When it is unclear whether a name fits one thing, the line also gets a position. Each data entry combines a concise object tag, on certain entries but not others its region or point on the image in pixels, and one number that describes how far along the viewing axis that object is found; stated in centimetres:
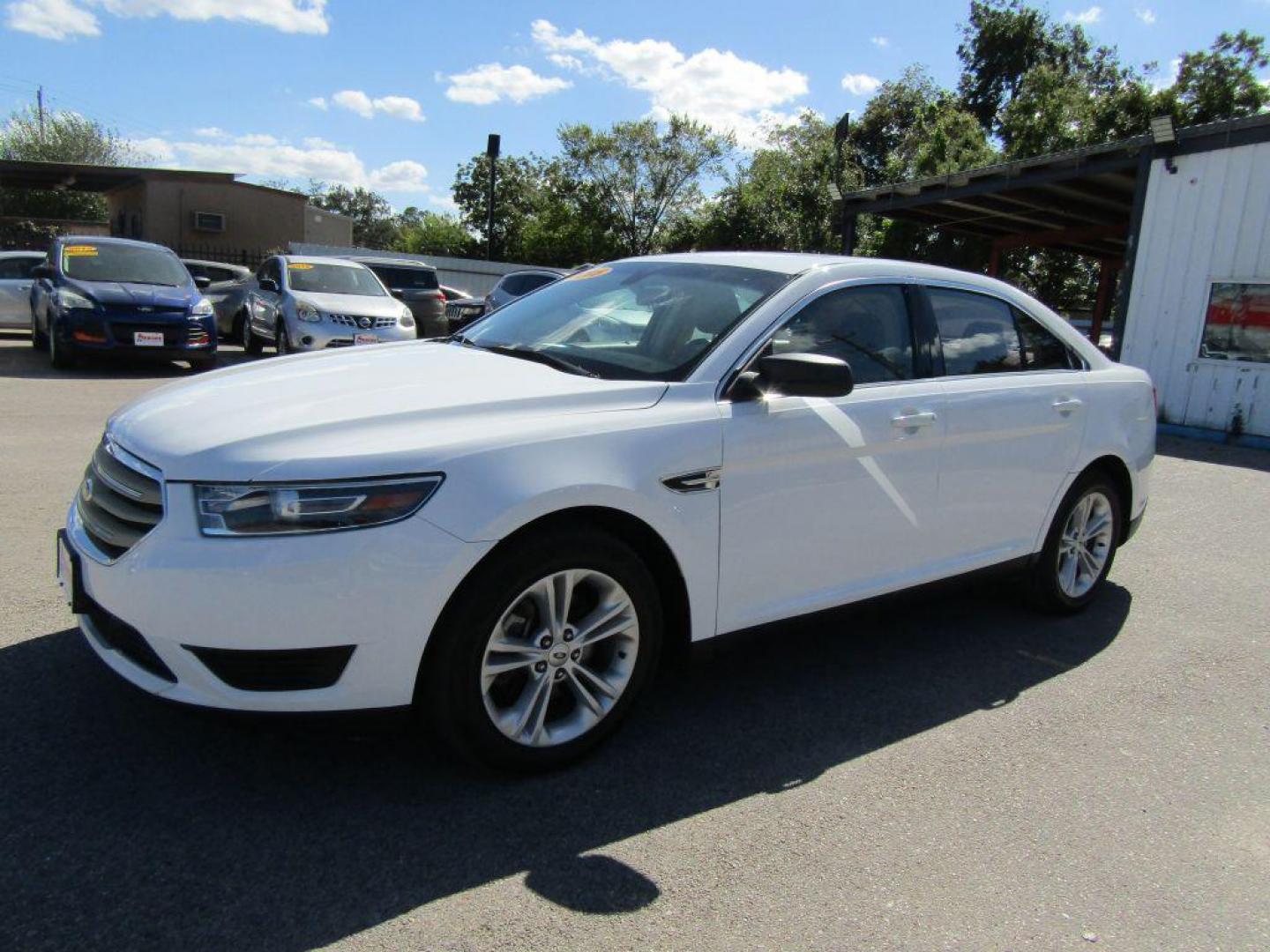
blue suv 1155
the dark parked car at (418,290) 1664
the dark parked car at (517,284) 1666
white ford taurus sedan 246
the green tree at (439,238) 5324
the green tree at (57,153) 4481
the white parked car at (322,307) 1262
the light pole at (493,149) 2623
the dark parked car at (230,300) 1617
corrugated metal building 1149
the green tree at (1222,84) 3120
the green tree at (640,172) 4644
